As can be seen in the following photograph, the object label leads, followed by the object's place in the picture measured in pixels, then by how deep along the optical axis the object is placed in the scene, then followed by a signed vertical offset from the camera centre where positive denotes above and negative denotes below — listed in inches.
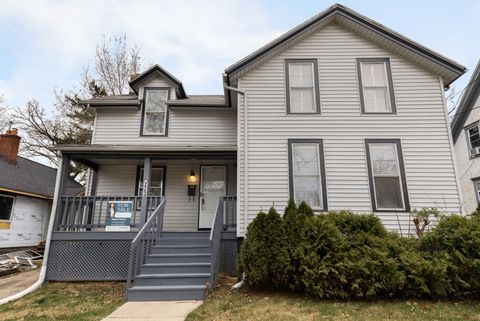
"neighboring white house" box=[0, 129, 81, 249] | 464.4 +49.1
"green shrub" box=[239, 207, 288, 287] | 206.1 -19.0
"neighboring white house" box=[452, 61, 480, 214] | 495.8 +154.7
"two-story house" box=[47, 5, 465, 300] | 275.9 +76.9
